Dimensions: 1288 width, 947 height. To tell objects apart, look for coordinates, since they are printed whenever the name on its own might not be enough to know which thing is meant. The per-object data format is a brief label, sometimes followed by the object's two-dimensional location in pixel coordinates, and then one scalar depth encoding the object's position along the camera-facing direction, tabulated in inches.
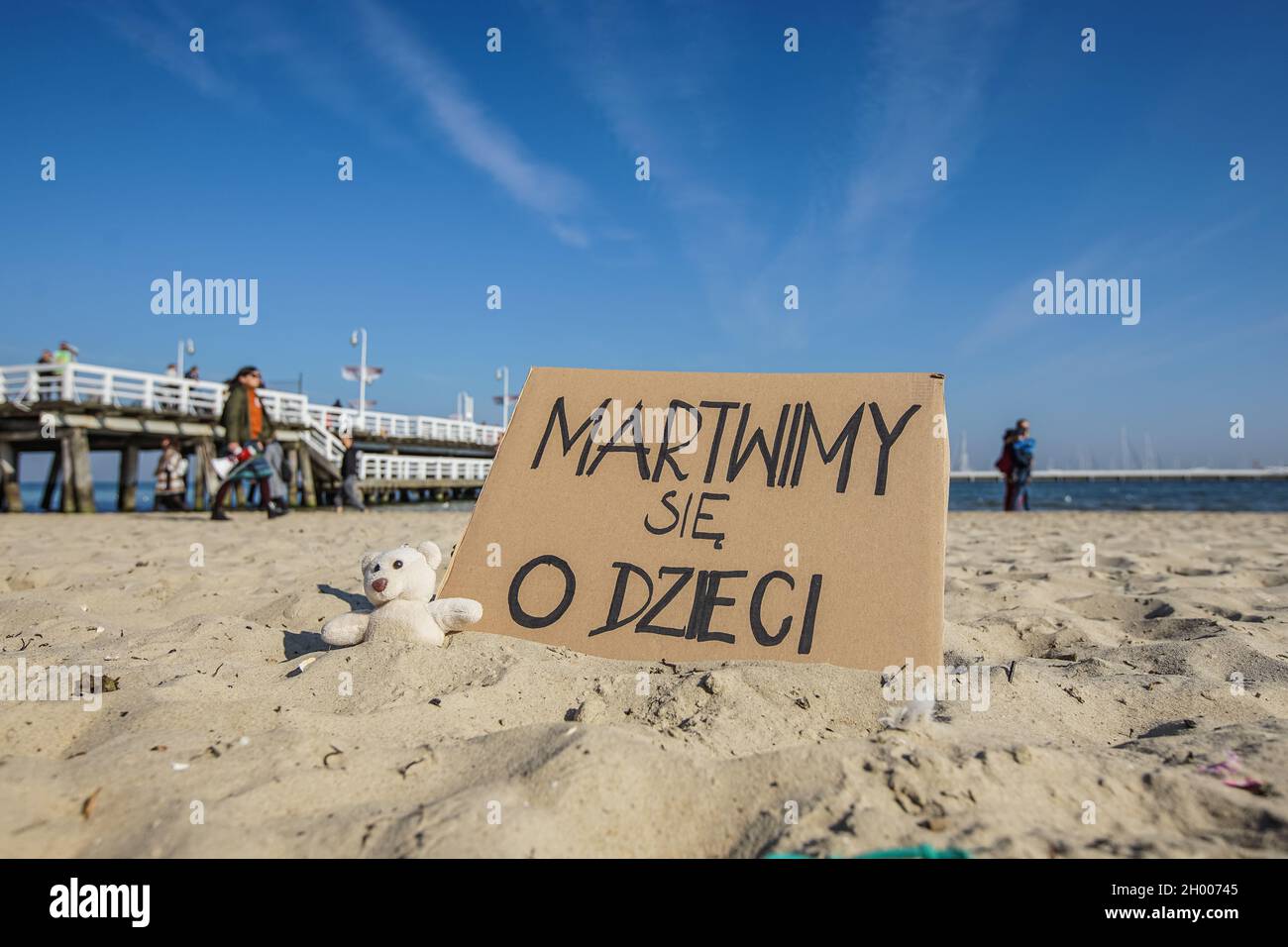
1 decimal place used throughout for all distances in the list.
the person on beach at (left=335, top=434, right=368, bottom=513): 472.6
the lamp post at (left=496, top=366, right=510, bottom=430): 1558.1
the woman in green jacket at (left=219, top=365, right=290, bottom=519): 271.3
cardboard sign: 83.9
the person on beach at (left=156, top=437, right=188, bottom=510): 462.0
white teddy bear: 81.8
